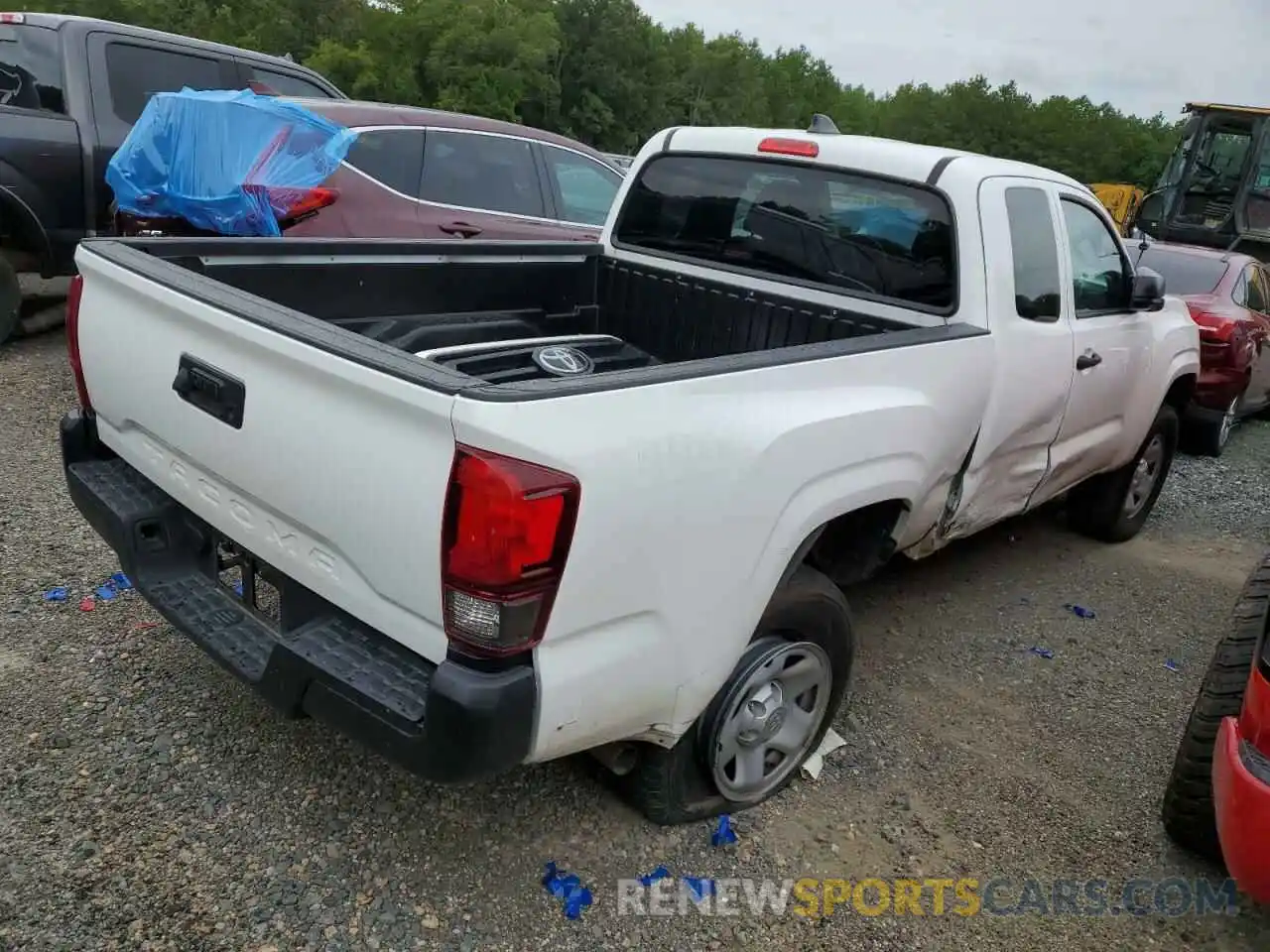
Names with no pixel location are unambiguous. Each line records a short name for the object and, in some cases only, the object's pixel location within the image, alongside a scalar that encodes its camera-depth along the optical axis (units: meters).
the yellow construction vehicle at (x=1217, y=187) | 12.41
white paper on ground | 3.18
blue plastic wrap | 5.39
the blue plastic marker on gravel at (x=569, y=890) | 2.54
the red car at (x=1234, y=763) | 2.15
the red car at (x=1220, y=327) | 7.03
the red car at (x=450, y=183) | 5.80
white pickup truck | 2.01
